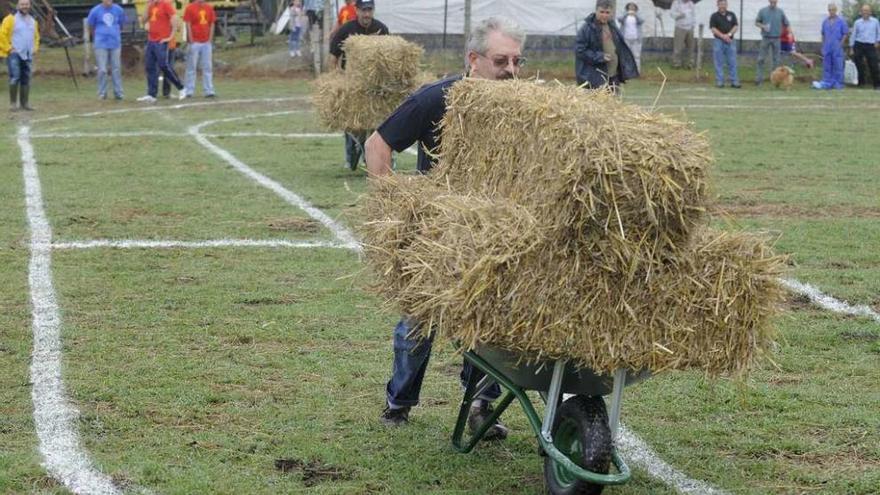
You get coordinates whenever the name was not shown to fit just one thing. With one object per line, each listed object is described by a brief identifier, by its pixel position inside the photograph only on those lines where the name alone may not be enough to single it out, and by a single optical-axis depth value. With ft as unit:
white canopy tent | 122.11
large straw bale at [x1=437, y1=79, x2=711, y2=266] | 17.03
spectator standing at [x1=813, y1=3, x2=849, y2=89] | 111.04
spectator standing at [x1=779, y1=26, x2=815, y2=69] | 119.24
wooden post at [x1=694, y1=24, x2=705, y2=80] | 117.19
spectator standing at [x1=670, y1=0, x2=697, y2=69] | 118.93
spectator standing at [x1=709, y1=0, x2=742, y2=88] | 109.91
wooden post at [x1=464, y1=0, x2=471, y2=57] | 112.16
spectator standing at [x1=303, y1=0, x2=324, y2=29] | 118.32
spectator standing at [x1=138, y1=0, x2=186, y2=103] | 94.79
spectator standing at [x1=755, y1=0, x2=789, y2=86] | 112.47
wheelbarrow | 18.19
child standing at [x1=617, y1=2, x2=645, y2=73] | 113.29
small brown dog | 108.77
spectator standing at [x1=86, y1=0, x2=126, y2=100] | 94.94
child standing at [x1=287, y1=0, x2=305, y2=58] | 124.98
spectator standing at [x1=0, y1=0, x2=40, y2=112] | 86.43
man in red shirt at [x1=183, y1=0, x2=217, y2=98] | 96.22
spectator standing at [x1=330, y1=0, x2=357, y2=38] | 71.67
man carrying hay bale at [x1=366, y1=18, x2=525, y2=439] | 22.00
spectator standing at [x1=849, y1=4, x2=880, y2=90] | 112.57
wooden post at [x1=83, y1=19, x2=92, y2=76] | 113.94
